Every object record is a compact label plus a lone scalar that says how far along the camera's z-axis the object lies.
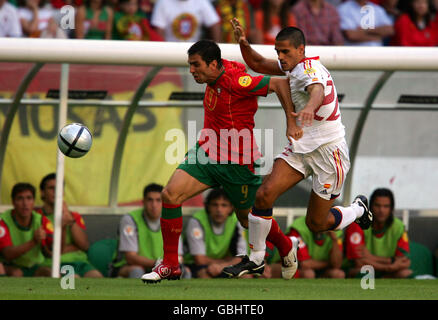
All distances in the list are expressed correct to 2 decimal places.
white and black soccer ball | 14.31
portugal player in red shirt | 13.72
